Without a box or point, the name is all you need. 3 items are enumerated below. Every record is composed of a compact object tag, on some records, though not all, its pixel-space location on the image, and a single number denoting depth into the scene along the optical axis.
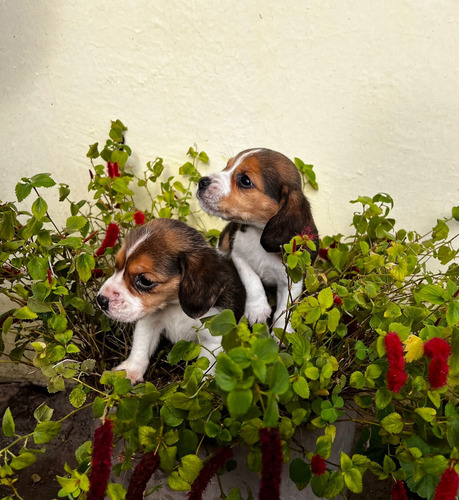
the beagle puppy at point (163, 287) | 0.64
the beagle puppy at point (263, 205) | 0.69
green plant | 0.48
